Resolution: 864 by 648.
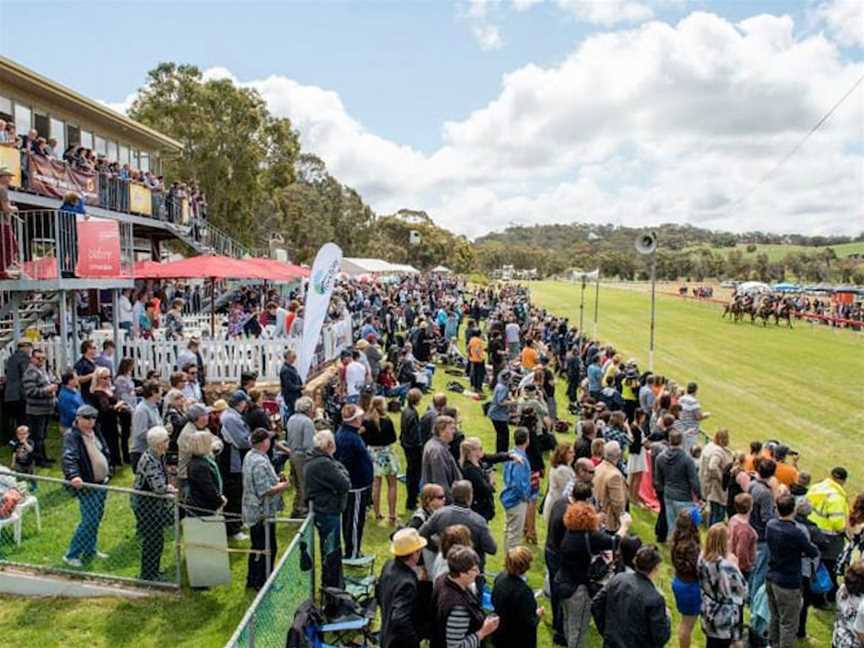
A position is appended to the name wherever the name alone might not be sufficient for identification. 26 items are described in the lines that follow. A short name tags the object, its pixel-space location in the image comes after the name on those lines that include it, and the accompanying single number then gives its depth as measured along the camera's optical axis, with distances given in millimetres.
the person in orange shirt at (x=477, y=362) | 17336
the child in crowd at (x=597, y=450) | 7715
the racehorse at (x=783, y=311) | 40500
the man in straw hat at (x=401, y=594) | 4324
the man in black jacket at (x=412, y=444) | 9047
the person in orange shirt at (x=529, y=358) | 15336
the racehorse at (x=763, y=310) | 41031
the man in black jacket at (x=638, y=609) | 4641
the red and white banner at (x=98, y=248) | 12359
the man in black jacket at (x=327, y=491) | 6496
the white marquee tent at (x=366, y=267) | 42938
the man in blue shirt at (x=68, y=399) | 8898
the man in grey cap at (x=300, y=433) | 7730
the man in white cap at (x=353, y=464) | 7500
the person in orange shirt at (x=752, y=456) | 8334
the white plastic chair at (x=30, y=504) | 7760
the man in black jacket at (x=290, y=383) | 11258
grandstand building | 11680
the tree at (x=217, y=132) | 37031
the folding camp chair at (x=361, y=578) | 6758
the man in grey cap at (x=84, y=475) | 7086
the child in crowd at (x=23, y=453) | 8728
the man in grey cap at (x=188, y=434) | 6770
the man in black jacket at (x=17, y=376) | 9984
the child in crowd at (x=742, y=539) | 6522
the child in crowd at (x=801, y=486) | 7559
